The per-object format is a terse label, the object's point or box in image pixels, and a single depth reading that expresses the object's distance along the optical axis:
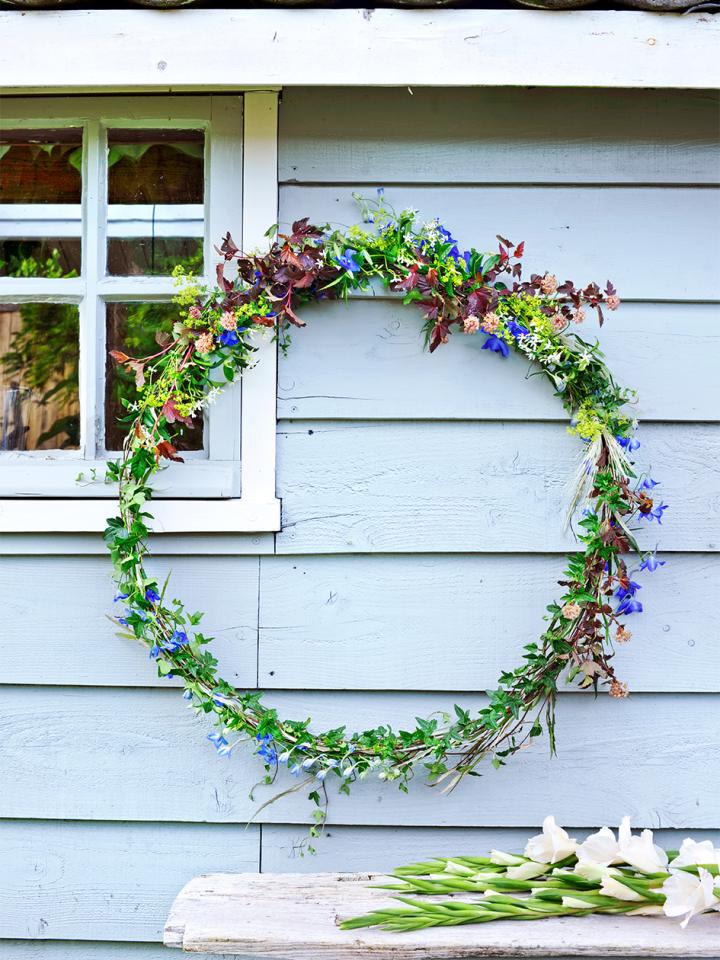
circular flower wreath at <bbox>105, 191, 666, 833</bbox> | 1.56
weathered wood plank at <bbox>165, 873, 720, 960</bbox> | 1.35
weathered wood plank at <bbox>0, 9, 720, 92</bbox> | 1.40
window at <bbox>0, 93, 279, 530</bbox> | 1.63
